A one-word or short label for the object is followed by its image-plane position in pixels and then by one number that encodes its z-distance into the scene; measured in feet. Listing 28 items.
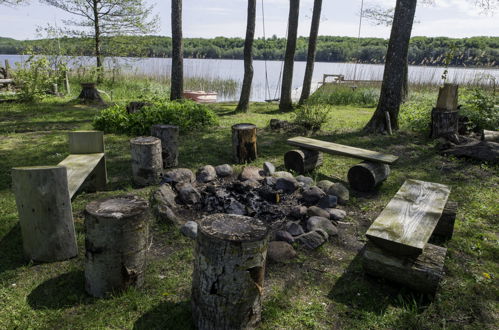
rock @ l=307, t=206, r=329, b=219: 13.55
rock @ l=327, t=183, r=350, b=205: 15.44
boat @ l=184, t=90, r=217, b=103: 47.34
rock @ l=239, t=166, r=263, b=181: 16.63
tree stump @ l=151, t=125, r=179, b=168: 19.10
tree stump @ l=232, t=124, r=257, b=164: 20.07
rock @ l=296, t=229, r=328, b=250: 11.89
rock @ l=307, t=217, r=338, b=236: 12.73
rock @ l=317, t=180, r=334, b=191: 16.14
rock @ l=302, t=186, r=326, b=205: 14.99
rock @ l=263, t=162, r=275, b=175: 17.79
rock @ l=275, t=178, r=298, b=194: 15.78
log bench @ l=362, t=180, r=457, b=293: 9.11
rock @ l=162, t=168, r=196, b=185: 15.60
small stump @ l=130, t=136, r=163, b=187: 16.39
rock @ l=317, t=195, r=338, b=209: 14.74
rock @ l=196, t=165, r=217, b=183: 16.78
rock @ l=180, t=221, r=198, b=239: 12.21
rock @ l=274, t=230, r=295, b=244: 12.04
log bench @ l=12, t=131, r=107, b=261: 9.82
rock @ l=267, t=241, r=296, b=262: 11.03
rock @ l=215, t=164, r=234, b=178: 17.77
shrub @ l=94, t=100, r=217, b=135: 26.22
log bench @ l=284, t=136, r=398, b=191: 16.72
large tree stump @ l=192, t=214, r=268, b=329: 7.54
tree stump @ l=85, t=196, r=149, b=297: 8.77
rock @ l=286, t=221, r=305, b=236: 12.53
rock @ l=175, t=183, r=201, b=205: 14.37
